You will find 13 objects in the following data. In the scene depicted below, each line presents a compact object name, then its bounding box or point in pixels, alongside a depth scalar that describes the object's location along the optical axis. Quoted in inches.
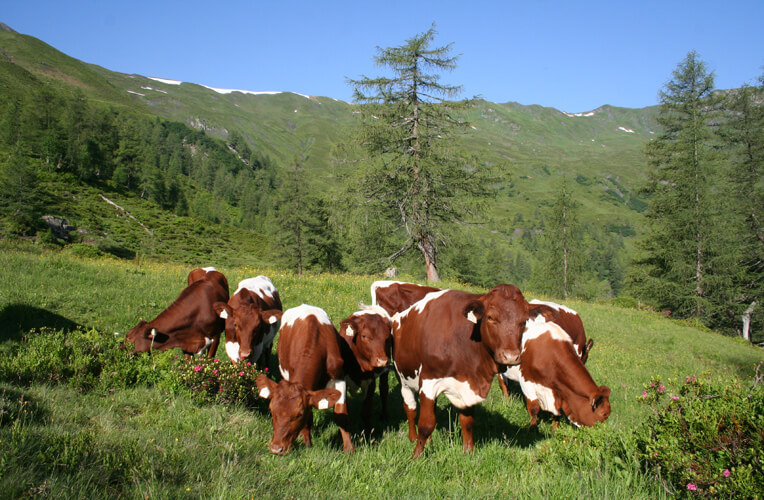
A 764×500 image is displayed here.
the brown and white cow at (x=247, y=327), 302.0
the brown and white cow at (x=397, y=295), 353.1
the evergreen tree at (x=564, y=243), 2034.9
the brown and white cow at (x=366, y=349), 257.6
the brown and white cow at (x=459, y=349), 193.6
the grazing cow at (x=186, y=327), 319.9
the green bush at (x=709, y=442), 130.4
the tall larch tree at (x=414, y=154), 909.2
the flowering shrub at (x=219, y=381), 249.6
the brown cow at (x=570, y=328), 330.3
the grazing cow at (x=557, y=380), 247.4
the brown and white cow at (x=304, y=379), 200.7
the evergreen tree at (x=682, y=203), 1291.8
